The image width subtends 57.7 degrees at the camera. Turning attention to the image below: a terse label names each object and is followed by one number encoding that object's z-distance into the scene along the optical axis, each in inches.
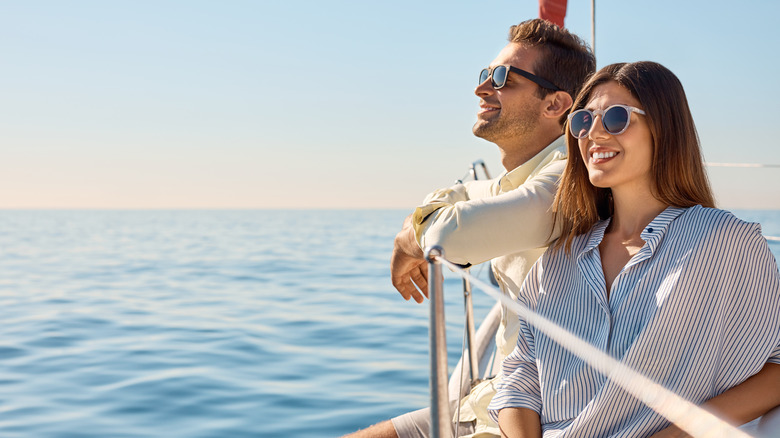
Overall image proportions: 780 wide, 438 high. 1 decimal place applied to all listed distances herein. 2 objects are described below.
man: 76.4
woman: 53.1
